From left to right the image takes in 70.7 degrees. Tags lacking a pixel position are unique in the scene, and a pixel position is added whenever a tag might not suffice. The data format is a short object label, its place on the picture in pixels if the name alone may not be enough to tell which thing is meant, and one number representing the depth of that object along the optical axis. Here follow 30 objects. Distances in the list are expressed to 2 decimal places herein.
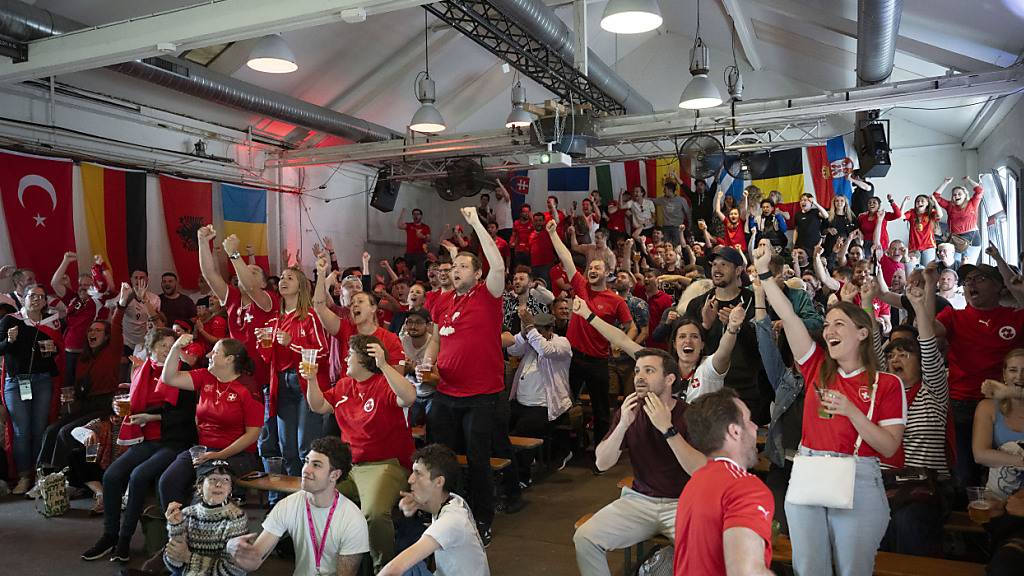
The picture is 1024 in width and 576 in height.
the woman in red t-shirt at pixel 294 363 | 4.66
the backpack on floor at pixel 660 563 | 3.04
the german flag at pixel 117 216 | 8.50
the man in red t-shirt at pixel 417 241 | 12.74
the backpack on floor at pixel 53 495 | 5.13
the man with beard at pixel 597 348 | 6.16
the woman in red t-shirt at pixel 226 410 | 4.36
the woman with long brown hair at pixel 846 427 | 2.59
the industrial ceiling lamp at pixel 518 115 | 9.60
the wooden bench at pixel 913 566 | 2.85
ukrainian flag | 10.38
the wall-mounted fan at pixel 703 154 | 9.17
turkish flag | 7.57
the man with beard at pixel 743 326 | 4.02
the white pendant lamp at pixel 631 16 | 5.33
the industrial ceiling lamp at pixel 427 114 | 8.48
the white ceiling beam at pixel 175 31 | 4.75
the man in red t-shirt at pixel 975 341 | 4.11
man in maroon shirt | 3.13
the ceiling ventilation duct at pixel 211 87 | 5.81
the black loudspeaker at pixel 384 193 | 12.02
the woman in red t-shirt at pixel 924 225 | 9.52
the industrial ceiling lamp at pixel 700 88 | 7.65
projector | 8.02
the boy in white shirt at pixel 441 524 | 2.82
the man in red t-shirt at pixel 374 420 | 3.77
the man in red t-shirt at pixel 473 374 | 4.31
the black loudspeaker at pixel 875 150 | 8.09
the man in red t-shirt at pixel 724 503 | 1.96
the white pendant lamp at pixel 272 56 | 6.41
